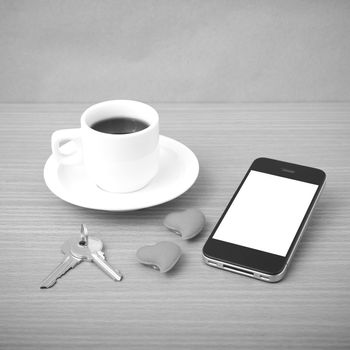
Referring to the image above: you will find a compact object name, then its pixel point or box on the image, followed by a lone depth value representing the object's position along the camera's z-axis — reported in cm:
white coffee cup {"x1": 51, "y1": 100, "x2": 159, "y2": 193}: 74
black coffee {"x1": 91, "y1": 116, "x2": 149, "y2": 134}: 80
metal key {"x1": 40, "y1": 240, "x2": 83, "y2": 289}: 68
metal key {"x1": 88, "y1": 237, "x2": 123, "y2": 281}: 69
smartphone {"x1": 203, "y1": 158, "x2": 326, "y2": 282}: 68
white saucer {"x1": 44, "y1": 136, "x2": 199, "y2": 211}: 75
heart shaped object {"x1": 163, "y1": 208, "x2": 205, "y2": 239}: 73
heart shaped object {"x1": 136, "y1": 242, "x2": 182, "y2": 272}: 69
